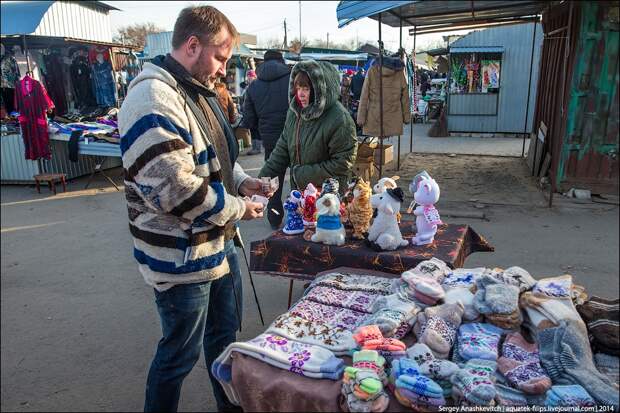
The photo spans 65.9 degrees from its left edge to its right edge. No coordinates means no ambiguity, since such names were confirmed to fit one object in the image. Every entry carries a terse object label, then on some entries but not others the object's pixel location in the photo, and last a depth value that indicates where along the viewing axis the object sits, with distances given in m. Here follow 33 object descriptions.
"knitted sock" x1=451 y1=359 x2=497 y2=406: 1.51
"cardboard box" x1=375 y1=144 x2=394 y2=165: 7.48
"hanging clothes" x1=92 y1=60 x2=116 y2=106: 9.32
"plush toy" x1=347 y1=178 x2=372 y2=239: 2.94
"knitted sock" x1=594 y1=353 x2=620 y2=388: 1.64
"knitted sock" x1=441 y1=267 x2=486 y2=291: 2.19
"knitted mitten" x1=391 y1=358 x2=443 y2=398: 1.55
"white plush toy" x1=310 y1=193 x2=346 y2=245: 2.85
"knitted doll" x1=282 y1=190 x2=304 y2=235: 3.13
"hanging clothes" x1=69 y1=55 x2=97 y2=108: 9.31
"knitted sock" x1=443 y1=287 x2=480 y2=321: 1.99
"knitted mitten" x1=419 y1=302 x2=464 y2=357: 1.81
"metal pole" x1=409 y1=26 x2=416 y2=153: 8.44
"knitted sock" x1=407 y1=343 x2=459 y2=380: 1.65
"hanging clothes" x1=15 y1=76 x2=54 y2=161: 7.24
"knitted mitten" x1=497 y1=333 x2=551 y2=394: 1.57
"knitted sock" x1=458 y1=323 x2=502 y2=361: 1.75
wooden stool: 7.22
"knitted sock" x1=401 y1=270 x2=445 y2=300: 2.07
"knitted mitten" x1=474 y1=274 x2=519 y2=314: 1.90
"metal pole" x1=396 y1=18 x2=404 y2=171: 7.85
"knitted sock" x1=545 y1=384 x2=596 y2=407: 1.49
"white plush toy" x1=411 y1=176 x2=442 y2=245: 2.81
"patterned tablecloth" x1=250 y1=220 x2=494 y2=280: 2.66
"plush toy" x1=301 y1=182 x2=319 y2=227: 3.10
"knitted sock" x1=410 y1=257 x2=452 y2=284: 2.31
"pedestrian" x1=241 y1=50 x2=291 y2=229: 5.52
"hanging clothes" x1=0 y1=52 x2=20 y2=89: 8.40
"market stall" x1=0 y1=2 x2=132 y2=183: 7.38
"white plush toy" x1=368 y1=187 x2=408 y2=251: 2.75
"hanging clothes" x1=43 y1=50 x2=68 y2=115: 9.09
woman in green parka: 3.56
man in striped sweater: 1.63
